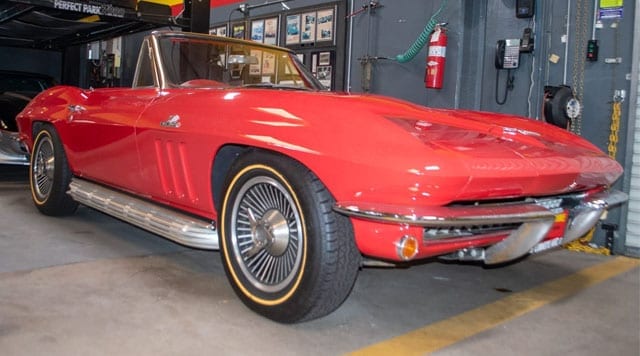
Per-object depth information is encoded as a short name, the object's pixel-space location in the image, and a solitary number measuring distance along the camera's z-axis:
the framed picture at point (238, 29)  8.62
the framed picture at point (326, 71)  7.00
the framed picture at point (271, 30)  7.97
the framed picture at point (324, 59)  7.13
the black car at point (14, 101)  6.27
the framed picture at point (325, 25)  7.08
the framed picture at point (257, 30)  8.21
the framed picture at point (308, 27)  7.32
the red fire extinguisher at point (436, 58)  5.56
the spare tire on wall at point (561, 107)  4.61
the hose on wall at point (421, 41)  5.78
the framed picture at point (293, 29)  7.60
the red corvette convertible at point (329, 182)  2.13
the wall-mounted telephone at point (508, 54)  5.21
